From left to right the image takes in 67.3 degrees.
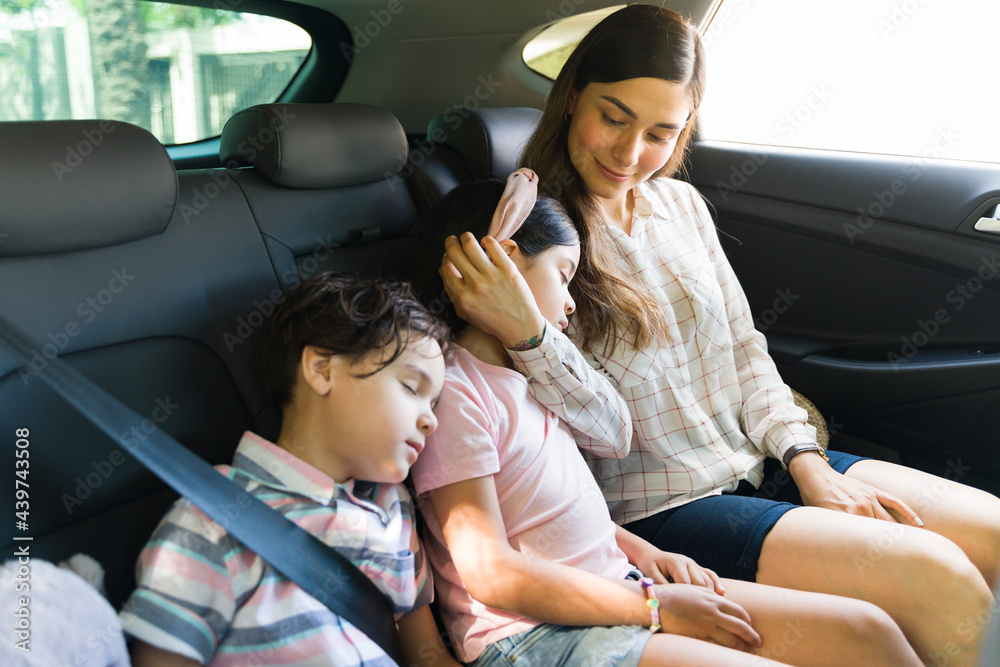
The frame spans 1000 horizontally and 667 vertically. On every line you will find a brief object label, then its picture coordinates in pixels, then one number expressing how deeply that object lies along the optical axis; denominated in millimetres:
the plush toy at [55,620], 718
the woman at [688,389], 1122
